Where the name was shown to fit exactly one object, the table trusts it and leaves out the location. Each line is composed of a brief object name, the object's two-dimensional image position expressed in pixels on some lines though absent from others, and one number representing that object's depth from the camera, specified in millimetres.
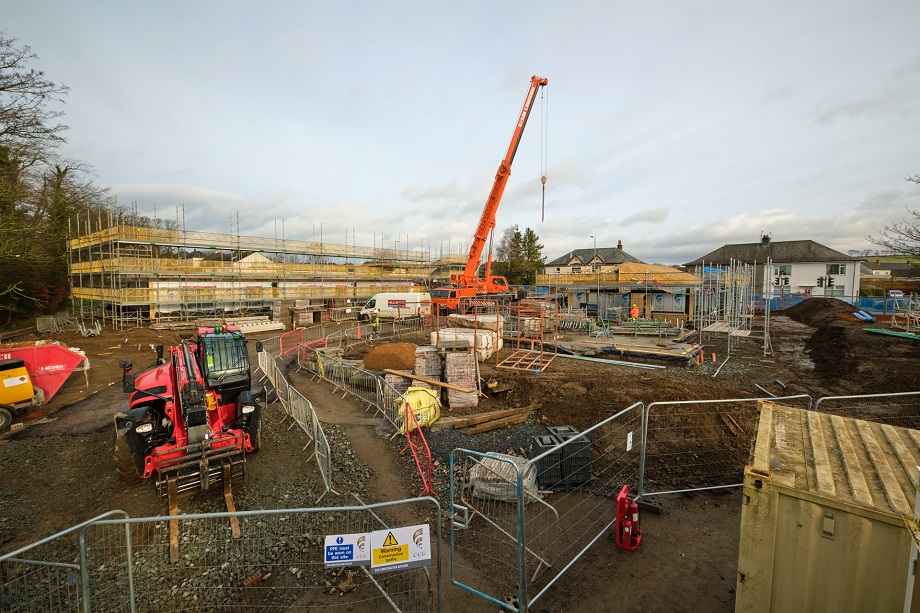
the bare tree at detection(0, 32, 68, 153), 14578
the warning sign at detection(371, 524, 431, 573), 3506
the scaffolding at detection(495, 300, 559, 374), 15078
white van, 28298
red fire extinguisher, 5172
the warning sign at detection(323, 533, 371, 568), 3393
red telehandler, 6406
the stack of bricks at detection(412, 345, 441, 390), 12117
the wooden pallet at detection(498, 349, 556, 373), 14780
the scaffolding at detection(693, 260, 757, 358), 18141
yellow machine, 10148
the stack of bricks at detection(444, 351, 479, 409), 11344
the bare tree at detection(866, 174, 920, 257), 18047
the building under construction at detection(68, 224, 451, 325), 25062
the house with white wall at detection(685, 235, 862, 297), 43031
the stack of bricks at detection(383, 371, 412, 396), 11844
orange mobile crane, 22328
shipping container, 2920
